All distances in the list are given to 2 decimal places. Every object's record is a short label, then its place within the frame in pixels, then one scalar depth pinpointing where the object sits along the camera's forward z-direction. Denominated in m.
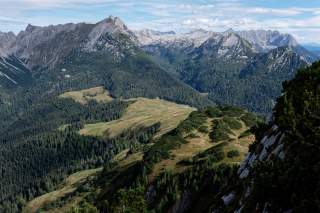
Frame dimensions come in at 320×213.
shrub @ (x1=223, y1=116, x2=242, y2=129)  197.20
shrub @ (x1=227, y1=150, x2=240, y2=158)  133.25
